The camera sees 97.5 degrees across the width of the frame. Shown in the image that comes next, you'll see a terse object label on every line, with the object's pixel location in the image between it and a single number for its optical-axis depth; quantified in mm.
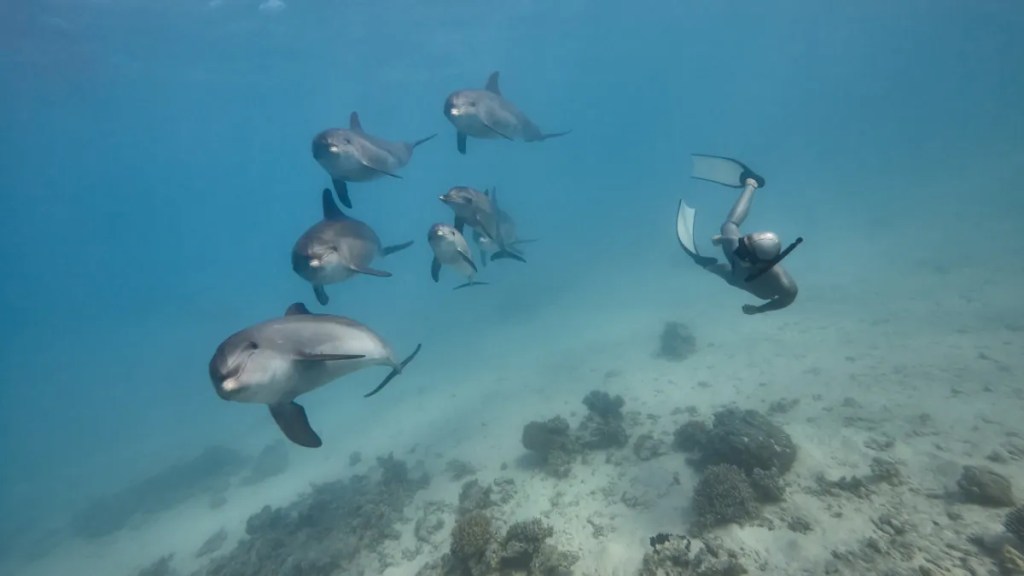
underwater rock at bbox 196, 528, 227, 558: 11039
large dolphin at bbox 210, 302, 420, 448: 2908
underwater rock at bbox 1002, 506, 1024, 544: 4521
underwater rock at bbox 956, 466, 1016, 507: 5129
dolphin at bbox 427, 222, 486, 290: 6082
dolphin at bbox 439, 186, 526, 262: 6465
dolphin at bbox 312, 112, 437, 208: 5816
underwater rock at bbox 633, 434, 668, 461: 7820
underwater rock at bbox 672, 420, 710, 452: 7263
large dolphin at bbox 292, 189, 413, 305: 4859
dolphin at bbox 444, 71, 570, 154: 7039
